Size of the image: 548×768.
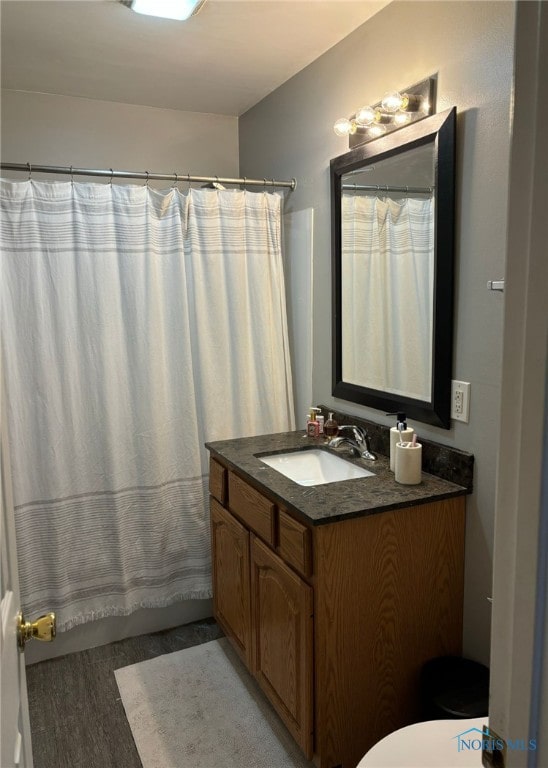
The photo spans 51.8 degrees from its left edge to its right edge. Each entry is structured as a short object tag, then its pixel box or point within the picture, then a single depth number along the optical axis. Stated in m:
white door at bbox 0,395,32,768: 0.82
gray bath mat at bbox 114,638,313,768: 1.90
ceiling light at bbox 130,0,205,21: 1.88
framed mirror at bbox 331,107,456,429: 1.82
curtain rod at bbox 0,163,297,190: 2.21
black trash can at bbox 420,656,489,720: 1.57
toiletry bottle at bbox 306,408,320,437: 2.44
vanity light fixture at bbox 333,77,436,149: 1.84
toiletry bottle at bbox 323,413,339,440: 2.37
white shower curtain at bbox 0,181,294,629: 2.31
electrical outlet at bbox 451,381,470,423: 1.78
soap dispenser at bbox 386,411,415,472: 1.90
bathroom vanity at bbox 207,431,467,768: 1.67
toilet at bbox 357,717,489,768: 1.25
